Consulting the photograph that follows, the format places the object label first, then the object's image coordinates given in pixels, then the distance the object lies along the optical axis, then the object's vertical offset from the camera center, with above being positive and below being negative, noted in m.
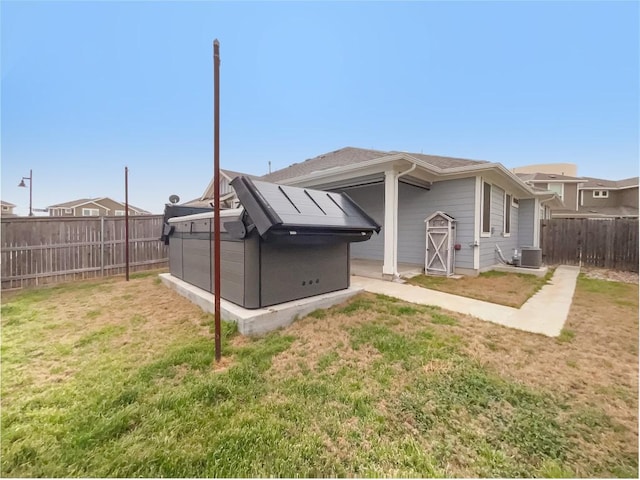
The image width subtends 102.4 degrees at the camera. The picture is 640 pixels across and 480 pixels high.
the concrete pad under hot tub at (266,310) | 3.12 -1.03
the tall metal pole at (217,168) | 2.35 +0.62
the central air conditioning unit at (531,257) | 7.98 -0.68
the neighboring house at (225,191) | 11.89 +2.81
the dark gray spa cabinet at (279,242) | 3.21 -0.12
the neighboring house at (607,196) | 19.66 +3.21
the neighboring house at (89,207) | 26.16 +2.73
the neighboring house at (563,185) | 19.92 +4.05
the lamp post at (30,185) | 15.03 +3.26
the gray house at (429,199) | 6.28 +1.10
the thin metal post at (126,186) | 6.21 +1.15
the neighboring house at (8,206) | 30.06 +3.17
